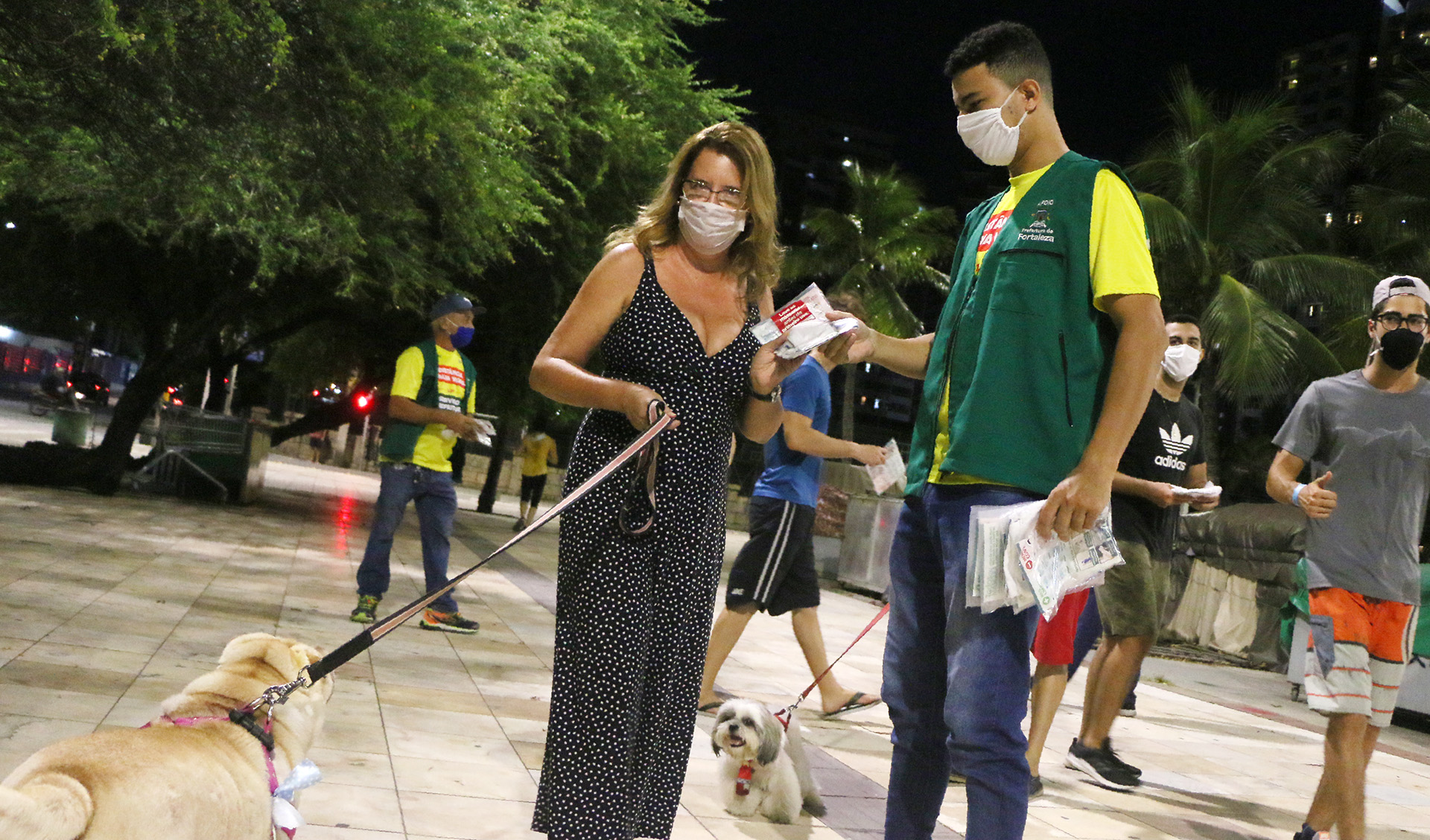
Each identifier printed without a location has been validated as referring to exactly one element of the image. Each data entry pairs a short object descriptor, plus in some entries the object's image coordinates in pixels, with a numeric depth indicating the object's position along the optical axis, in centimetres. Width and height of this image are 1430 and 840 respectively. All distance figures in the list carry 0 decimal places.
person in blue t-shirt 568
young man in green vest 256
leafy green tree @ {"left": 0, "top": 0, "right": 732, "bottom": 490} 798
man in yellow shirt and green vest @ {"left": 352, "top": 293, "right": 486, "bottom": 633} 727
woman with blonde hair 290
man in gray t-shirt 423
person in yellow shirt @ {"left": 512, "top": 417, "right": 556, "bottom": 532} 2039
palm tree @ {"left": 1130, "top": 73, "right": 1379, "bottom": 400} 2086
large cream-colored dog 195
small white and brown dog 426
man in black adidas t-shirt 545
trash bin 2092
